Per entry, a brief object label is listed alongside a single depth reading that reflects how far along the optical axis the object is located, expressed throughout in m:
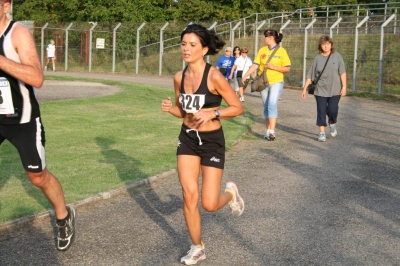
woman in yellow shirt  12.50
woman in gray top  12.73
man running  5.12
